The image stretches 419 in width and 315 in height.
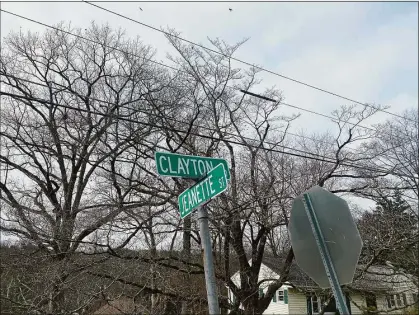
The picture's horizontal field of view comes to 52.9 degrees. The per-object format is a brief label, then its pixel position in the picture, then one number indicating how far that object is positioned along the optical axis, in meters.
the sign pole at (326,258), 2.96
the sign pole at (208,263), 3.09
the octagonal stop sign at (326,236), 3.05
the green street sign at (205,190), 3.20
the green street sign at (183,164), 3.36
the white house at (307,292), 15.39
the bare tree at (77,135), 15.41
